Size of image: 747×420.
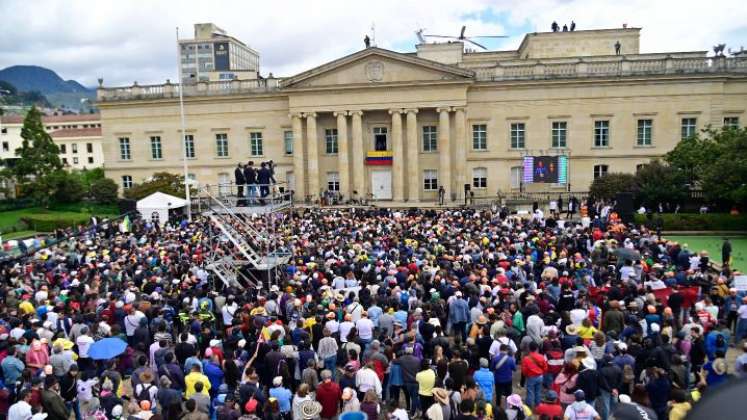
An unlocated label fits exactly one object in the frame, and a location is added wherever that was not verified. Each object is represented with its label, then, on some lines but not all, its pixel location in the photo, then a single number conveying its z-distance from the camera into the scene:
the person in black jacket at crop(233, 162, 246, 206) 20.58
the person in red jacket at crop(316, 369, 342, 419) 10.30
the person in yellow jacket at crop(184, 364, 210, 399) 10.31
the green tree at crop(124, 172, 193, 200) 46.03
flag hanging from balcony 48.03
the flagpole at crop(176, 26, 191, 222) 35.50
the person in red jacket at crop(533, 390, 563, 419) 8.96
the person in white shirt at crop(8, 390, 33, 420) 9.48
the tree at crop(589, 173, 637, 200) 39.59
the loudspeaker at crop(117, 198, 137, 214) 40.62
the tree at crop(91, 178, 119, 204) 51.72
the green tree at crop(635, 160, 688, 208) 35.22
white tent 36.50
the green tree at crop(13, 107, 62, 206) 56.03
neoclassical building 44.38
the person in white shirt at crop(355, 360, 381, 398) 10.38
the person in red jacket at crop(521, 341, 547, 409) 10.94
